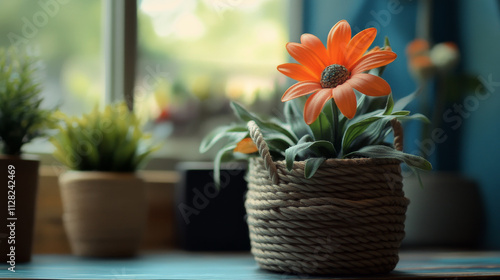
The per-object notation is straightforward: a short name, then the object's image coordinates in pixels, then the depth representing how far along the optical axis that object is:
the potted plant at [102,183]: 0.93
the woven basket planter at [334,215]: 0.64
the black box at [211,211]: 1.07
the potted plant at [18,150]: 0.79
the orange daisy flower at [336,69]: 0.63
